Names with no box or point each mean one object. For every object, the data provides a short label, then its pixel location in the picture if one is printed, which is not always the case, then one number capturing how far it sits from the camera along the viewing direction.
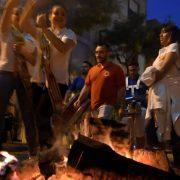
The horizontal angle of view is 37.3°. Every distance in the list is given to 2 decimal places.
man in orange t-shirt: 3.47
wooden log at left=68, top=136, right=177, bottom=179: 1.87
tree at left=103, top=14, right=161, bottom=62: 15.85
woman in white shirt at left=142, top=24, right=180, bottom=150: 2.84
